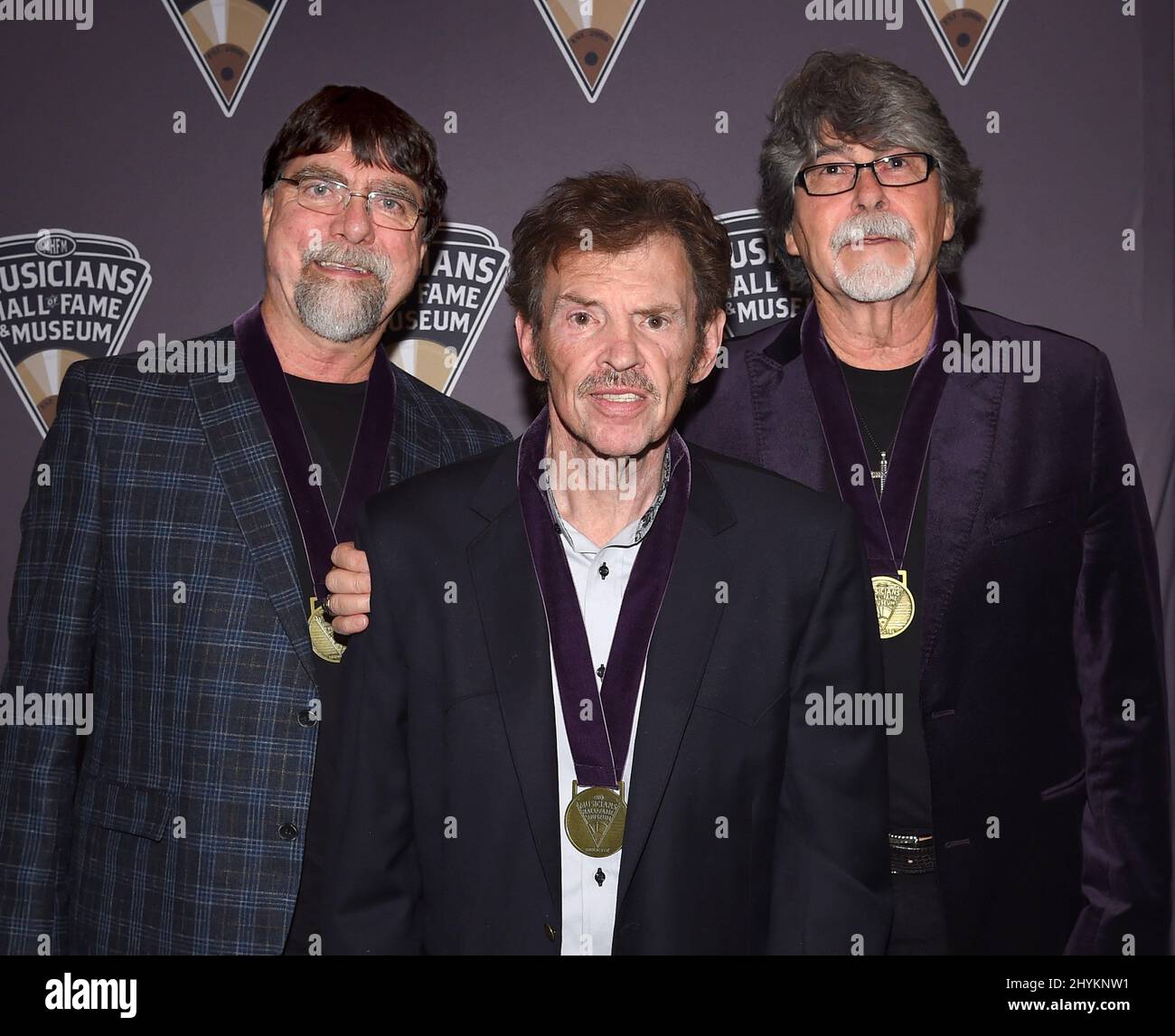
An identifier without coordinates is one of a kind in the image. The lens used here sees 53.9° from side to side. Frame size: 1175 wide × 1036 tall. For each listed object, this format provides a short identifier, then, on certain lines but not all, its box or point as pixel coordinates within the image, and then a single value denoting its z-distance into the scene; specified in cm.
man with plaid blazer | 257
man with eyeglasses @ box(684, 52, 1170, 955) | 270
